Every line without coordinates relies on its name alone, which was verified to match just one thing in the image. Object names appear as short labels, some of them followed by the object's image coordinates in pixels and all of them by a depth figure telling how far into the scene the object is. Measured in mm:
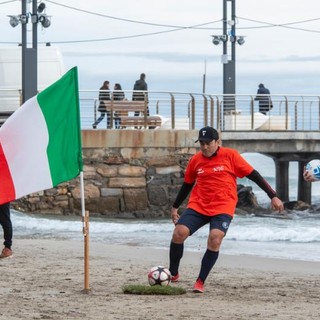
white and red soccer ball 11266
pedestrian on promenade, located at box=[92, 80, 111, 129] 29266
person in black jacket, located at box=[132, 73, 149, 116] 31047
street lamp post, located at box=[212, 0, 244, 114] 35000
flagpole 11008
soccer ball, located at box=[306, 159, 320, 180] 11992
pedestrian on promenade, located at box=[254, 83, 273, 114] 33156
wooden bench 29359
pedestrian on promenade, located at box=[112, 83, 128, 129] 29591
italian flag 11047
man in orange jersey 11211
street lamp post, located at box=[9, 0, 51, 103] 28516
